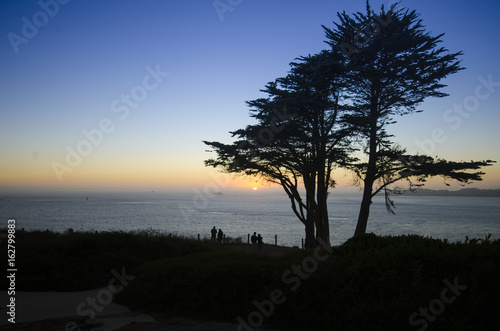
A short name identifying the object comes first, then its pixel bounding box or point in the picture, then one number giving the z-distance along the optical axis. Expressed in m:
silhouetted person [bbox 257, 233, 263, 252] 25.27
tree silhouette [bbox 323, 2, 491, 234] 19.67
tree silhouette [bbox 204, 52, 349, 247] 20.97
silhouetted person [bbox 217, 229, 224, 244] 27.52
